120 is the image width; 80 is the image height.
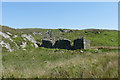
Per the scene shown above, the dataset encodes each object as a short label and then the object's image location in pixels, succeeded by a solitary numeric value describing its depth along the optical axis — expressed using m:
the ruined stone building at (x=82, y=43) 25.61
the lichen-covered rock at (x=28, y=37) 33.58
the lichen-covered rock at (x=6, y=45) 22.21
